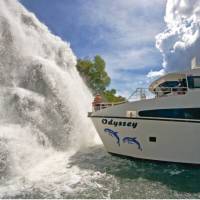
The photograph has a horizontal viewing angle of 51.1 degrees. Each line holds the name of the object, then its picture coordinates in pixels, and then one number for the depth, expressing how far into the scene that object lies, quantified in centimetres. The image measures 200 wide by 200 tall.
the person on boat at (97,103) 1068
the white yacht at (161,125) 871
